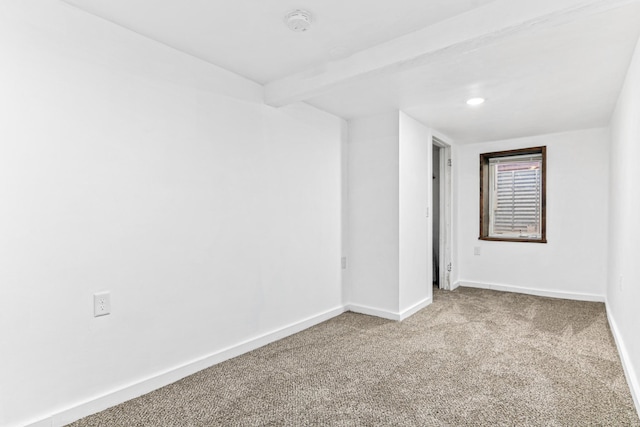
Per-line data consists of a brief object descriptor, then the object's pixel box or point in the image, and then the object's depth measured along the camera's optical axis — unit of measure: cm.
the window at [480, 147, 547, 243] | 486
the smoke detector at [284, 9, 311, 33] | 196
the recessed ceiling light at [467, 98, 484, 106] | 323
